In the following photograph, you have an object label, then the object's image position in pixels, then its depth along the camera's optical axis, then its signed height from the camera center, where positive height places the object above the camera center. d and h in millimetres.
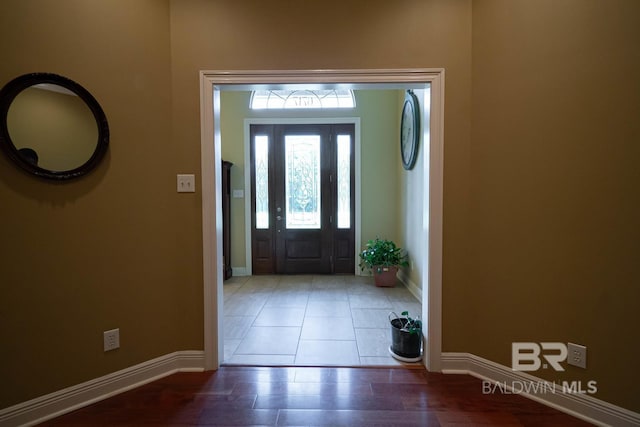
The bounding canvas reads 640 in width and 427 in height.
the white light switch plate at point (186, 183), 1999 +167
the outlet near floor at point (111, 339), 1795 -782
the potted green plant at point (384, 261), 4125 -738
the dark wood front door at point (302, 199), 4742 +142
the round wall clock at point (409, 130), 3540 +980
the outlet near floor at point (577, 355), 1586 -789
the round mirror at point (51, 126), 1498 +438
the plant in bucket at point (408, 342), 2158 -974
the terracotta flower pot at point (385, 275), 4117 -931
